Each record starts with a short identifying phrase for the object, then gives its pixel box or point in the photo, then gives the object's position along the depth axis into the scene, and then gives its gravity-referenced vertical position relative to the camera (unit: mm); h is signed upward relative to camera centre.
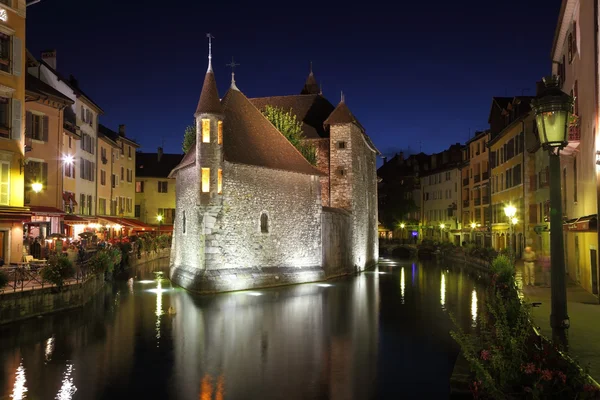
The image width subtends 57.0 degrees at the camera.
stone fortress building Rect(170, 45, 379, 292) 26094 +1370
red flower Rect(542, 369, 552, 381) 5730 -1556
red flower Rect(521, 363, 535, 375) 5898 -1536
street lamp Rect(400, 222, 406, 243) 78419 -885
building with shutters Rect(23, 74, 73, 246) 27422 +3938
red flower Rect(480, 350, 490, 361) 6742 -1592
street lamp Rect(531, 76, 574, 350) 7078 +804
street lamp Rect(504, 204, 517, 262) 29219 +753
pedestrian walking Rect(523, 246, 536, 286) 20688 -2098
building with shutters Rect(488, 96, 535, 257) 38125 +4694
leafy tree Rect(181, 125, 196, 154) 38625 +6336
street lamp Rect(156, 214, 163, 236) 57562 +1015
